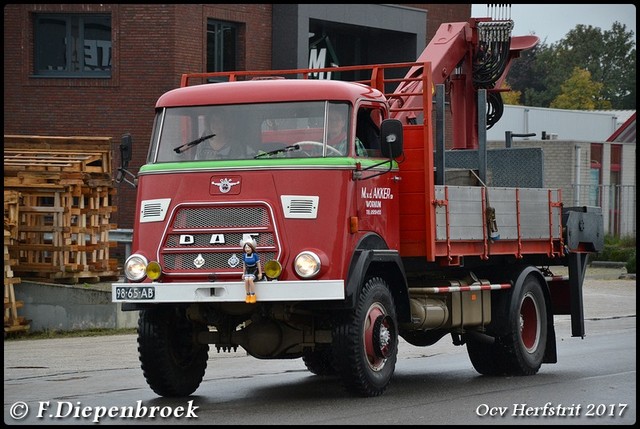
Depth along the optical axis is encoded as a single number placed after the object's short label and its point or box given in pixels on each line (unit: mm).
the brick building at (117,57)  32750
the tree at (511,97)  90812
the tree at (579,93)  91812
